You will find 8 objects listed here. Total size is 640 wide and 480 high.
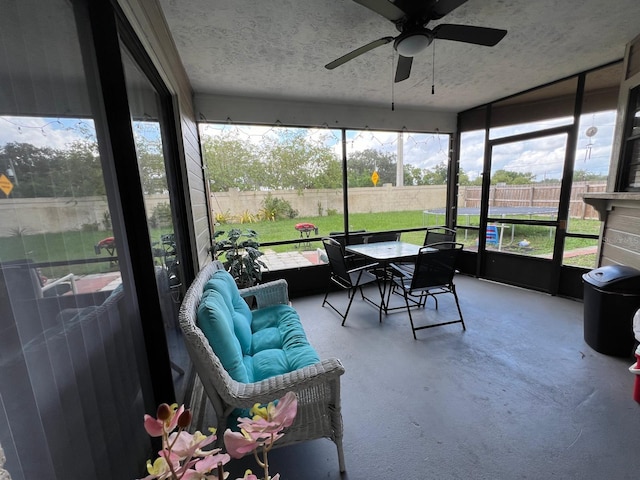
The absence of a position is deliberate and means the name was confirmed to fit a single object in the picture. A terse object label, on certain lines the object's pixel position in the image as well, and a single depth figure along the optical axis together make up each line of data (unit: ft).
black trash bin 6.72
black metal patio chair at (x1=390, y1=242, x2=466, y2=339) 8.31
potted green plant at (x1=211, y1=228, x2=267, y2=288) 9.73
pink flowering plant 1.49
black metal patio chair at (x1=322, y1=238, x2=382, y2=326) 9.25
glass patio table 9.52
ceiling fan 4.98
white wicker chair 3.84
